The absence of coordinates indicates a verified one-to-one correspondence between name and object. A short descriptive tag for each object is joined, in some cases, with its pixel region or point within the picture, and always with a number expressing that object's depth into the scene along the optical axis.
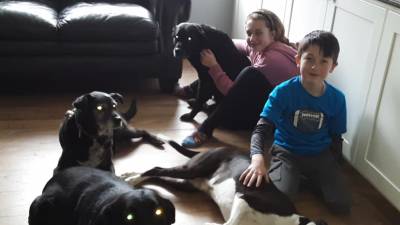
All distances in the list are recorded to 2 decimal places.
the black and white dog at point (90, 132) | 2.13
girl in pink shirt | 2.66
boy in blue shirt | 2.13
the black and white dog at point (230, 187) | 1.85
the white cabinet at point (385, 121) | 2.04
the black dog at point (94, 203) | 1.52
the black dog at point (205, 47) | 2.84
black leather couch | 2.98
